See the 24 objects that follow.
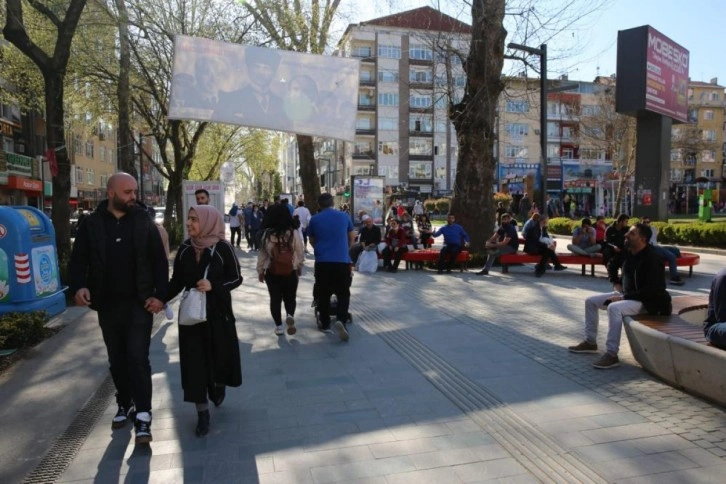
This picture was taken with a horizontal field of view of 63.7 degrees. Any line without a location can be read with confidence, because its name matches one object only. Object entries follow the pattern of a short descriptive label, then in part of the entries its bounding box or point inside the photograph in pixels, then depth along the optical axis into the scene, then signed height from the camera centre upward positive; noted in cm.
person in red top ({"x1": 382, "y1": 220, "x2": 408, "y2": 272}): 1368 -118
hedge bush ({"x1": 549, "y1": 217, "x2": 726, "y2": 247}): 1775 -112
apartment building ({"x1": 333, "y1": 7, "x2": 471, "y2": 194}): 6172 +749
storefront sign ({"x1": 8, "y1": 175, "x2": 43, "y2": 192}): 3419 +66
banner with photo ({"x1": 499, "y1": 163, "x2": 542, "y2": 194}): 3638 +148
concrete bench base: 436 -125
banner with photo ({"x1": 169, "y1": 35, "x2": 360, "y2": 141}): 906 +171
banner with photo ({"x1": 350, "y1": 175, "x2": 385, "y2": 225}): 2114 +1
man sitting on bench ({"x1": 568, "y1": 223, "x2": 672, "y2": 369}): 547 -88
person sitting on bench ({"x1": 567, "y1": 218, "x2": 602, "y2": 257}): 1270 -98
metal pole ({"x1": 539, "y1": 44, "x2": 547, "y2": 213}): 1532 +224
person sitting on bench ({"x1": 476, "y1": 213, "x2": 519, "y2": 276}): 1316 -102
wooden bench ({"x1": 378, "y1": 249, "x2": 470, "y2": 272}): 1341 -140
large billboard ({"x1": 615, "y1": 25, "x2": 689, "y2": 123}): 1986 +432
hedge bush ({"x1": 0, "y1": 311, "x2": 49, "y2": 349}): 655 -155
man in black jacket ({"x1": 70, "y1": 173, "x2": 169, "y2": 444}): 397 -56
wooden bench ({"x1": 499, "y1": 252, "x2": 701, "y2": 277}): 1188 -133
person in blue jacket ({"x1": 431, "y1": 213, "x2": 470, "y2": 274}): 1317 -101
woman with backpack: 688 -70
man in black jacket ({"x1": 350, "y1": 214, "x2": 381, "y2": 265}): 1362 -98
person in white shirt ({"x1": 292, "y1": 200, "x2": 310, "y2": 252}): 1873 -55
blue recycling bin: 773 -96
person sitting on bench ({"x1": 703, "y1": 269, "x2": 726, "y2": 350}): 435 -90
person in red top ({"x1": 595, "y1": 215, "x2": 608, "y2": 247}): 1298 -73
